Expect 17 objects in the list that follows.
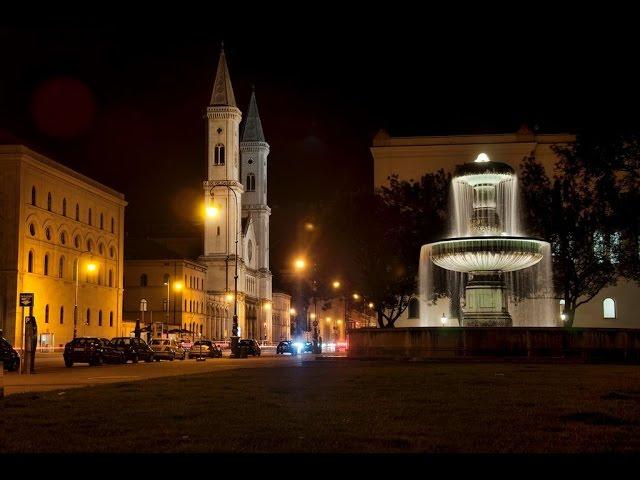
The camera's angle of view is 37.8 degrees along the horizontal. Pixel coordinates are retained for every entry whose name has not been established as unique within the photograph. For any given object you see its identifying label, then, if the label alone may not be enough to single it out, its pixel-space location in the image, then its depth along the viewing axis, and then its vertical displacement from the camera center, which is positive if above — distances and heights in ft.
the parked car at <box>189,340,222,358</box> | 180.55 -1.04
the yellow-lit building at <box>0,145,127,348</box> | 220.43 +25.66
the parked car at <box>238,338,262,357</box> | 194.97 -0.76
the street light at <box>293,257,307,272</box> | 179.69 +15.52
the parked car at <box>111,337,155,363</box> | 140.05 -0.47
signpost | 92.68 +1.16
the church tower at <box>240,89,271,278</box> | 447.42 +78.16
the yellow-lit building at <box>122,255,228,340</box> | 335.06 +19.37
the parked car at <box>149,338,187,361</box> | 158.81 -0.75
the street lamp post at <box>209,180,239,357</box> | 176.40 +27.50
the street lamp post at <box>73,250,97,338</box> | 215.31 +18.48
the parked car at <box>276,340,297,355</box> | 222.40 -0.69
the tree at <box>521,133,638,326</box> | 149.89 +16.79
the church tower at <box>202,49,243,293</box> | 386.93 +63.86
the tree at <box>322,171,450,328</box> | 162.09 +18.45
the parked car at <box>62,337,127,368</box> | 126.00 -0.92
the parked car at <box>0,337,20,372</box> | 103.71 -1.23
